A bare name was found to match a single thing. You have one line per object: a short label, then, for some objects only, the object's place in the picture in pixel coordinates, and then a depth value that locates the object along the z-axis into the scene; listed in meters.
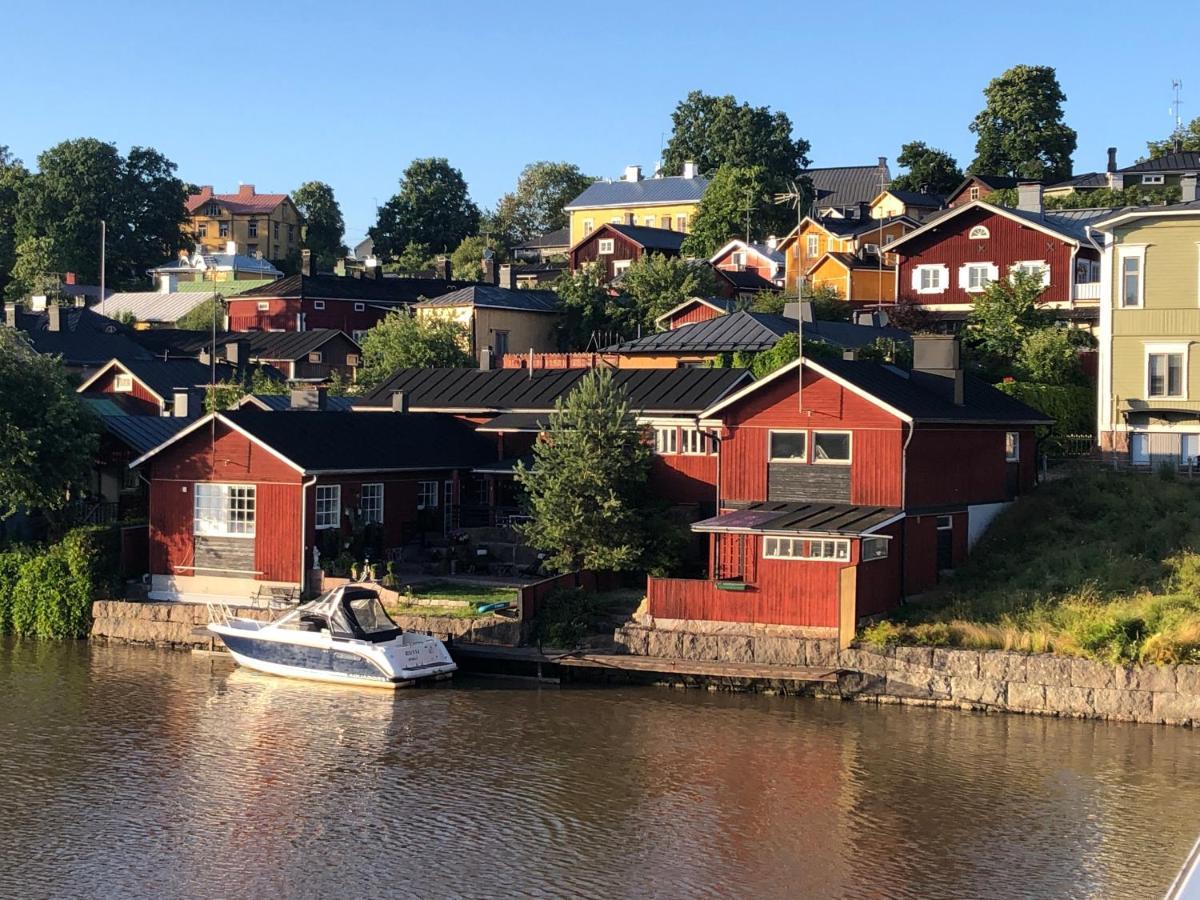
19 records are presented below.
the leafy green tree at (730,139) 108.81
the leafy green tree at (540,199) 134.38
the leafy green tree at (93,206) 112.12
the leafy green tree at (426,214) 120.06
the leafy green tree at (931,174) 105.12
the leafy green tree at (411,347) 63.50
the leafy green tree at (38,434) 41.69
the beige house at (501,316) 69.31
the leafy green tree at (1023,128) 103.56
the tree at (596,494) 37.50
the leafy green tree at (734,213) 88.19
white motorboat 33.97
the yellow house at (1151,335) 45.03
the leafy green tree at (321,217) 136.62
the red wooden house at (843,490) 34.38
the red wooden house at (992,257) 58.06
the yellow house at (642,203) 108.06
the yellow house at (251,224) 134.12
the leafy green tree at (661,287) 70.88
